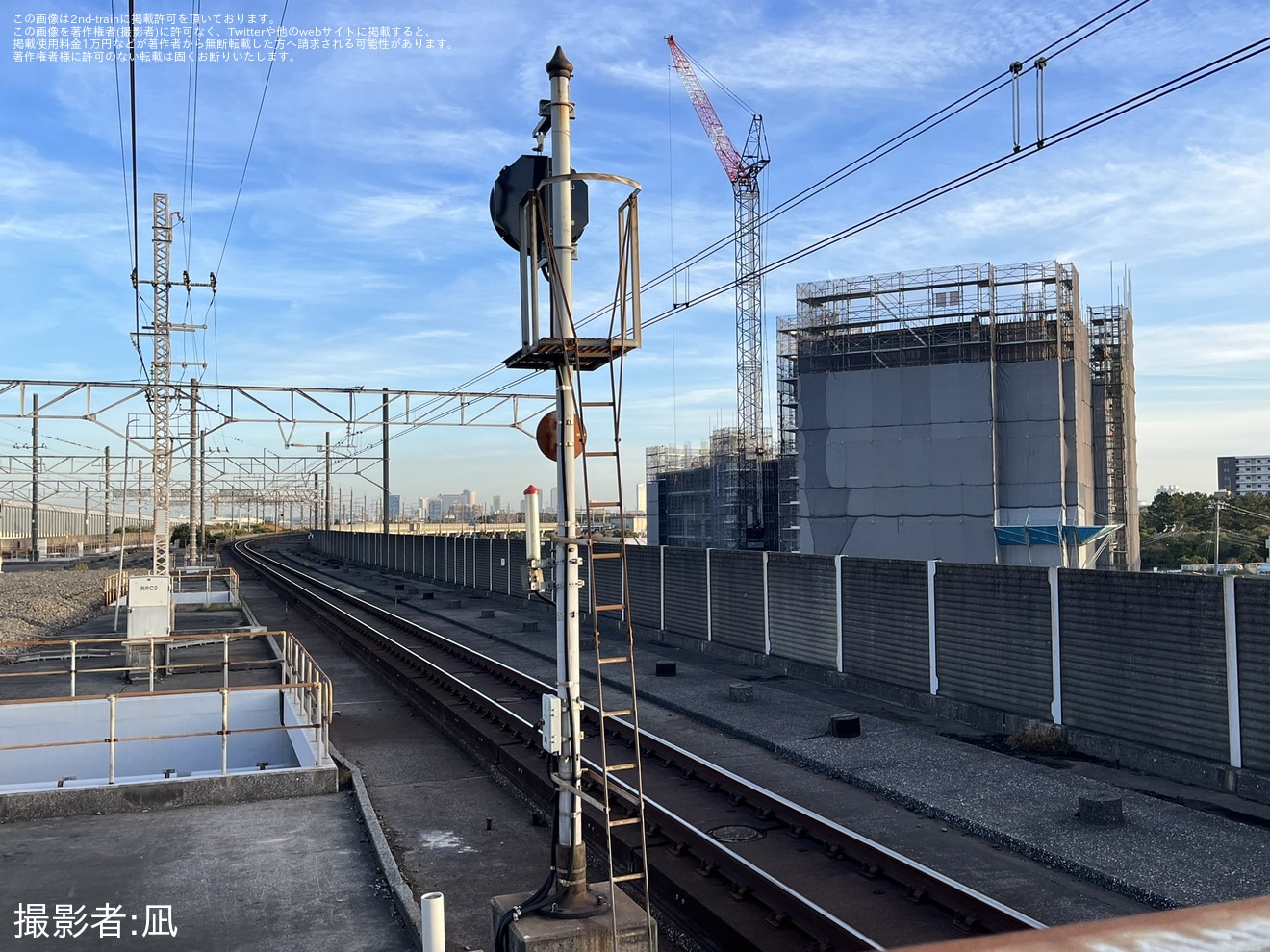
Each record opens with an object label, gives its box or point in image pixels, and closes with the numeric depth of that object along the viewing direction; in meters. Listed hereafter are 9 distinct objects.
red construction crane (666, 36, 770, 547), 76.69
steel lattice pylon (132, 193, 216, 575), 30.81
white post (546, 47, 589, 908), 5.99
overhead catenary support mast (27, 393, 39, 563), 59.09
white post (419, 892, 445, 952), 4.81
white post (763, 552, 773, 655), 20.59
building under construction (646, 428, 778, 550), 74.94
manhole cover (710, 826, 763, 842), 9.59
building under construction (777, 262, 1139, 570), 45.84
